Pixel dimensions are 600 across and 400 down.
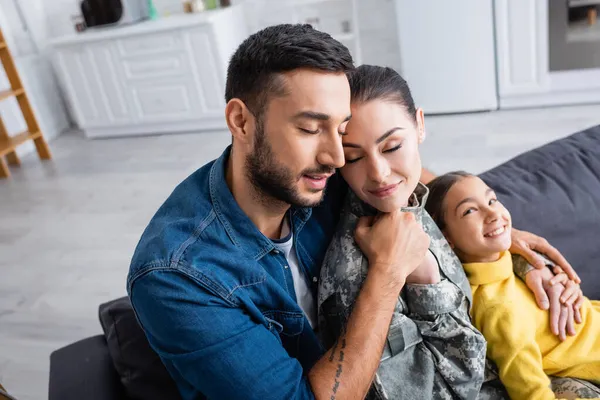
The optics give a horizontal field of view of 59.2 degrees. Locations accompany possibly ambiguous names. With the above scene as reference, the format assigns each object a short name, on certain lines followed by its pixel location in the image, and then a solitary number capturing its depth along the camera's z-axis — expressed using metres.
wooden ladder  4.10
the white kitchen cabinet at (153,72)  4.03
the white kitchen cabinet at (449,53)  3.38
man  0.92
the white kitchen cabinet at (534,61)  3.25
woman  1.05
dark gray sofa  1.16
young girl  1.09
